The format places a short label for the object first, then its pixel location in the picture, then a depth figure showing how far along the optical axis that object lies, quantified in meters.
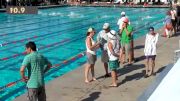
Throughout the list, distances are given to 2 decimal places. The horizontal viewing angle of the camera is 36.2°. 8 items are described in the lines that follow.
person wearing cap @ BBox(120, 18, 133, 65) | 7.95
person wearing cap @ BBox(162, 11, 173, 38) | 12.80
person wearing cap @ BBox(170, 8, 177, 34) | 13.31
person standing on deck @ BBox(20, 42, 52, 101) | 4.10
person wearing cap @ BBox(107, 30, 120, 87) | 5.93
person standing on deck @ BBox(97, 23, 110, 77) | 6.40
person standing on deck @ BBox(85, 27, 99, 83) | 6.30
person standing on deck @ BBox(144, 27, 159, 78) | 6.76
